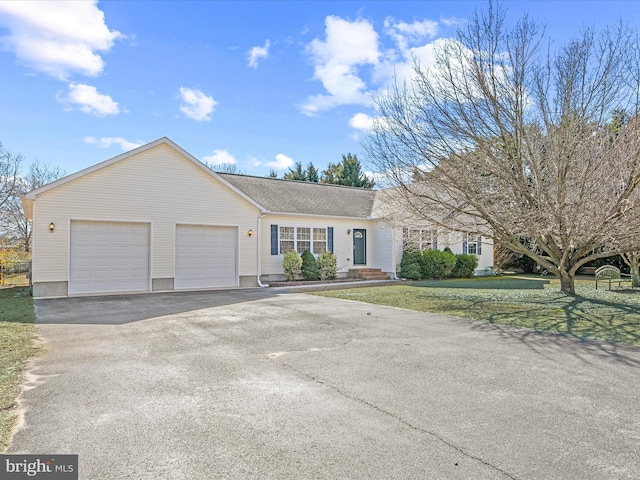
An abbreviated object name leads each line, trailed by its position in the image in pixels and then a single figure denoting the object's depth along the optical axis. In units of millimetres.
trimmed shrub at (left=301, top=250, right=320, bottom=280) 17906
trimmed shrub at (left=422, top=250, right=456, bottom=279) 20156
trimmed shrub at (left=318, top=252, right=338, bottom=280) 18406
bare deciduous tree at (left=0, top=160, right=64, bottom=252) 29319
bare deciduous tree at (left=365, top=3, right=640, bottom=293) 9828
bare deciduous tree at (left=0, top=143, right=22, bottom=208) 29848
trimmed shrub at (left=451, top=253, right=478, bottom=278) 21594
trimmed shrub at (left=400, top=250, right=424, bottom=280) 19562
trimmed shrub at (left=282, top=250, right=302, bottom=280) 17625
